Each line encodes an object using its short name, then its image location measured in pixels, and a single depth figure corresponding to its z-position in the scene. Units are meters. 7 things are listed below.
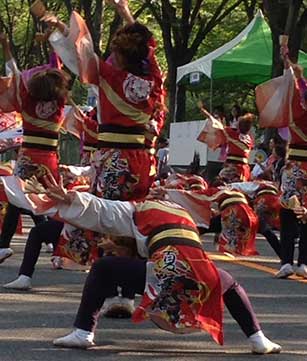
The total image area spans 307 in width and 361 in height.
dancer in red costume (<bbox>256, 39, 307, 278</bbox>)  8.92
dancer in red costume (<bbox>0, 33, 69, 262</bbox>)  8.74
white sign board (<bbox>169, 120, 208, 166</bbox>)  22.83
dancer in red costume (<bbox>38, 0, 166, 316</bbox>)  6.86
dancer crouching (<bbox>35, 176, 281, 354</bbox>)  5.72
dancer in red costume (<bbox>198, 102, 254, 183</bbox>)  13.48
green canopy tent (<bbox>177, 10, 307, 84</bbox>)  20.56
